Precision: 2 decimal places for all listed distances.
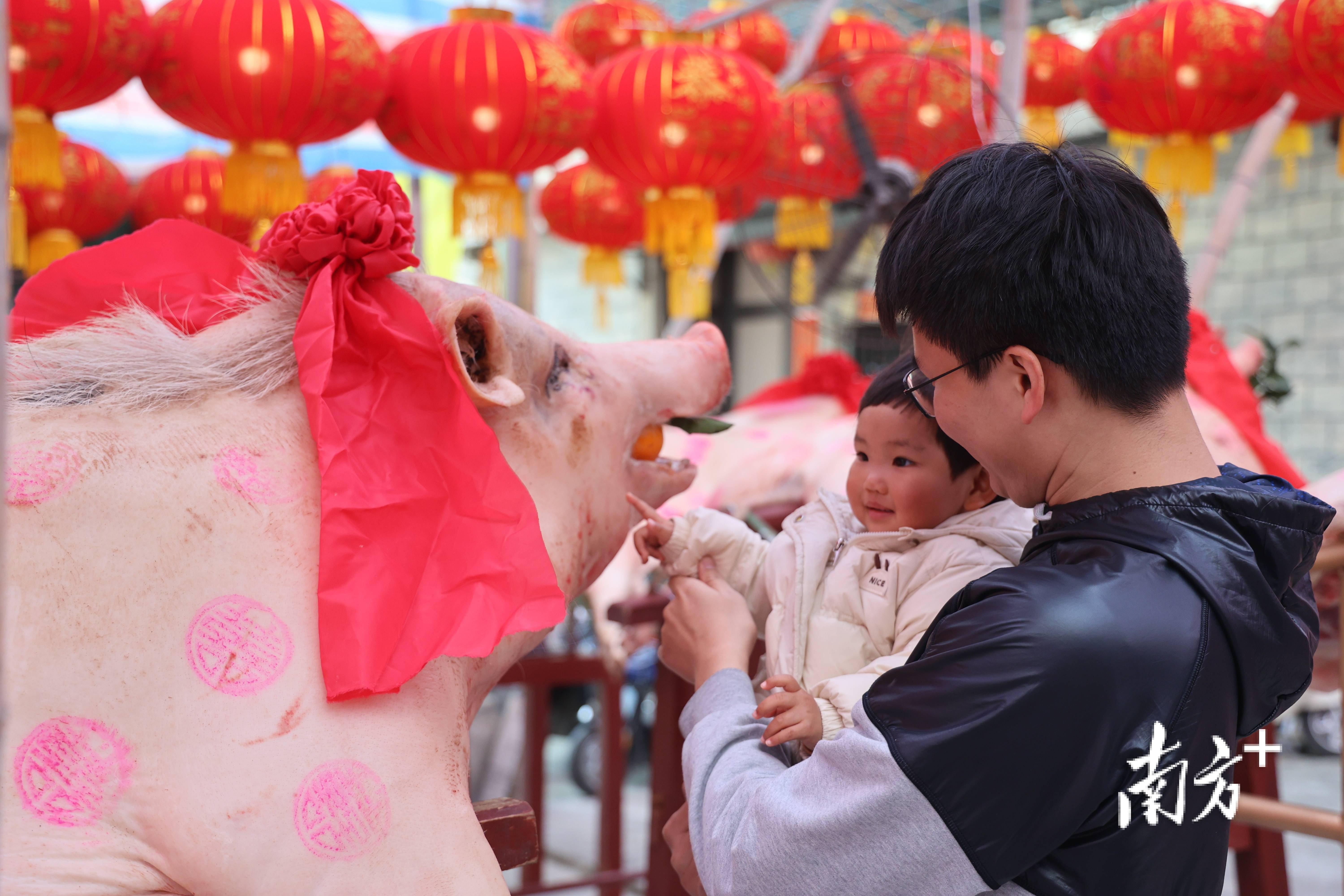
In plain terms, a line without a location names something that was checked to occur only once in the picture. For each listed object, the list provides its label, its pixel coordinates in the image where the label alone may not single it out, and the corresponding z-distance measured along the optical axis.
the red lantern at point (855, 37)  5.34
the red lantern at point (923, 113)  3.89
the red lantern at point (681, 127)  3.43
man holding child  0.82
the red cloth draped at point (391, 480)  1.04
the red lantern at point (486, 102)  3.25
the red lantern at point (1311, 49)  2.98
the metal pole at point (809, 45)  4.77
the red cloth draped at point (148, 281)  1.29
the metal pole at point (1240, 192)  4.21
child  1.30
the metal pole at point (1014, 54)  3.63
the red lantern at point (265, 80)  3.03
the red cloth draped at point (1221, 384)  2.77
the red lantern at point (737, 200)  4.72
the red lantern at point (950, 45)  4.48
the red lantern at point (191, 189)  4.81
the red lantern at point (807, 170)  4.09
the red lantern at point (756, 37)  5.46
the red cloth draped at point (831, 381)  3.31
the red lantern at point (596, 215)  4.88
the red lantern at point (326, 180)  4.54
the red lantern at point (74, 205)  4.50
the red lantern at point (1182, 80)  3.39
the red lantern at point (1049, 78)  4.87
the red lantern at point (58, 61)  2.87
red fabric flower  1.18
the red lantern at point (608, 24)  5.42
